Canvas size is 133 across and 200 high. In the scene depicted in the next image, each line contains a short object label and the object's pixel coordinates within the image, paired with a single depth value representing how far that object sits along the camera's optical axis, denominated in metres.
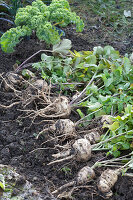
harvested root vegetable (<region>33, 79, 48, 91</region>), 3.50
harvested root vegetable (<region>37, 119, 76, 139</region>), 3.05
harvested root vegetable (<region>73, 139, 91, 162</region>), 2.80
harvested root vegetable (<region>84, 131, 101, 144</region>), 2.99
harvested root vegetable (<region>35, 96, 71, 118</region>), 3.25
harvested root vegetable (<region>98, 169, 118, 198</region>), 2.52
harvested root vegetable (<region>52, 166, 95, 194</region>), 2.62
